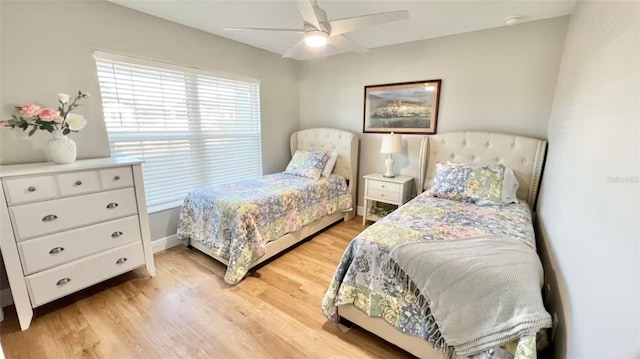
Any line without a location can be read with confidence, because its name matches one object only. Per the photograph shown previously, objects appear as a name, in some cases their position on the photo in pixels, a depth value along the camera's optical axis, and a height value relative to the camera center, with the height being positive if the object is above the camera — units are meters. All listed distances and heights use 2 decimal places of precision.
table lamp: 3.11 -0.17
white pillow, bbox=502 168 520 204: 2.32 -0.52
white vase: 1.86 -0.17
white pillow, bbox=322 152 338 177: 3.47 -0.49
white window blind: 2.38 +0.05
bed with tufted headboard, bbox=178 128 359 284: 2.23 -0.85
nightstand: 3.09 -0.74
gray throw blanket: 1.14 -0.75
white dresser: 1.58 -0.70
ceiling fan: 1.59 +0.71
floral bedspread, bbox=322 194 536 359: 1.41 -0.78
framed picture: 3.07 +0.29
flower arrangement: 1.73 +0.05
